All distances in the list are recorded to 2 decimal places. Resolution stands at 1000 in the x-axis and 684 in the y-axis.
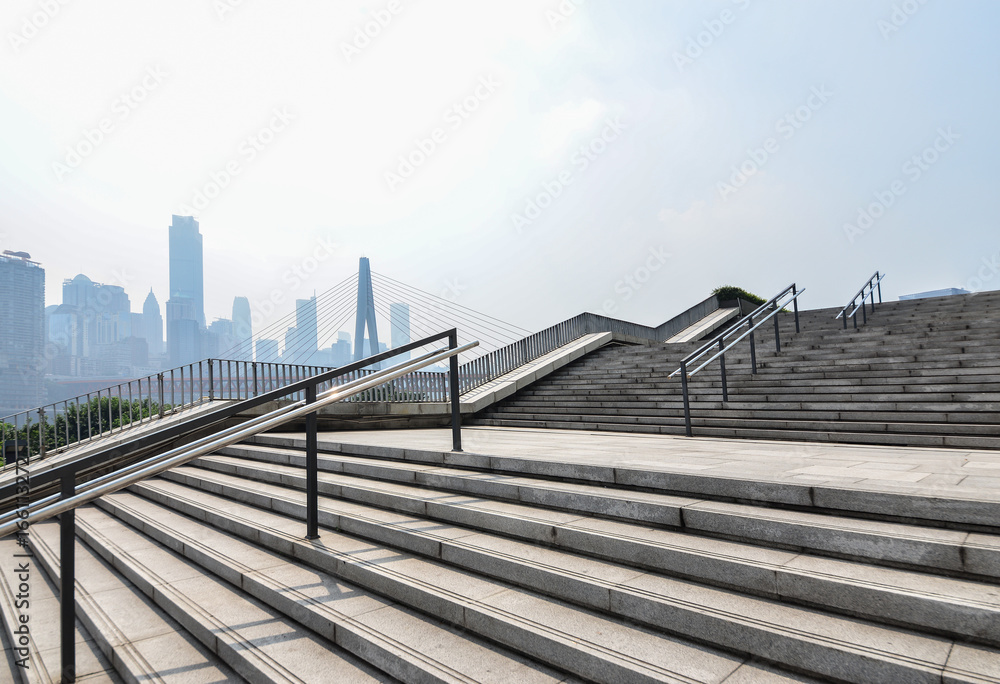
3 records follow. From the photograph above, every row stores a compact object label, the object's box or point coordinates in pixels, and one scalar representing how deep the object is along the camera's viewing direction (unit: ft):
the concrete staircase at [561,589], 6.42
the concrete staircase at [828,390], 19.44
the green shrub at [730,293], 81.66
